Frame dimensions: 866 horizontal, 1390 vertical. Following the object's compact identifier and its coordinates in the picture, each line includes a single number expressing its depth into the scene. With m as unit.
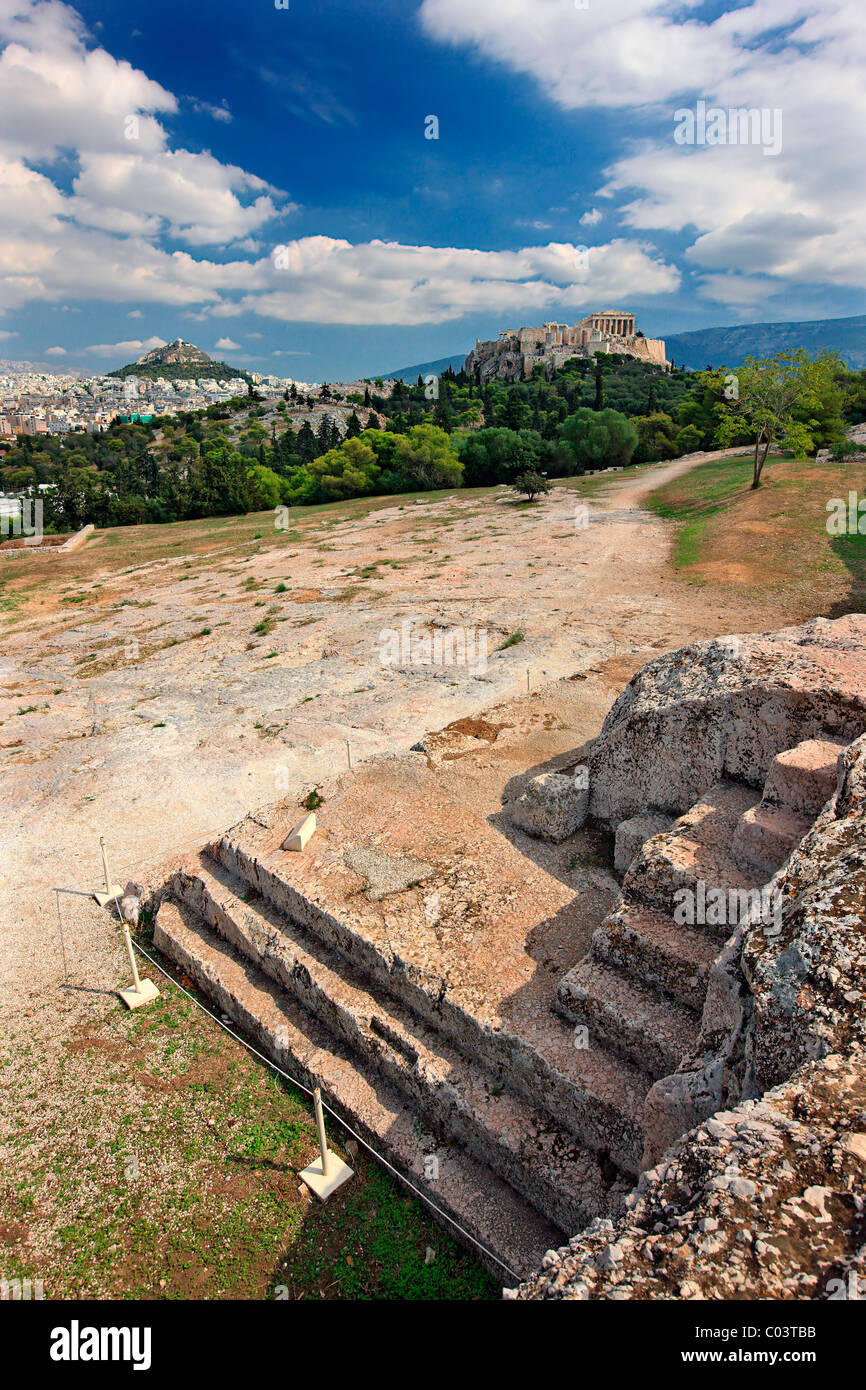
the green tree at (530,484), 40.47
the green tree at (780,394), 27.95
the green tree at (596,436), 54.66
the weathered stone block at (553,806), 7.64
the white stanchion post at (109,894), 8.80
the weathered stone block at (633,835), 6.86
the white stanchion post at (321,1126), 4.96
